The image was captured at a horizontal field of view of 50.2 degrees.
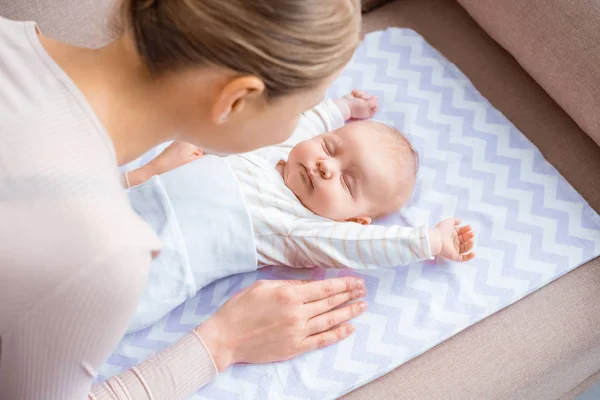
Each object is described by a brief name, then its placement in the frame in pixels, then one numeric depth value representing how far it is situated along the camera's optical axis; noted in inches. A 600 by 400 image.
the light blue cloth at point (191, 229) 44.7
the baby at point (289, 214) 45.4
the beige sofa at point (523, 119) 45.5
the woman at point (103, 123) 27.1
